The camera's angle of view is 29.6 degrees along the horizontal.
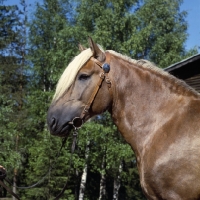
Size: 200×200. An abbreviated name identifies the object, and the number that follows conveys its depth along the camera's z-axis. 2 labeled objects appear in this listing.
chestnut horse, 3.21
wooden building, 11.67
